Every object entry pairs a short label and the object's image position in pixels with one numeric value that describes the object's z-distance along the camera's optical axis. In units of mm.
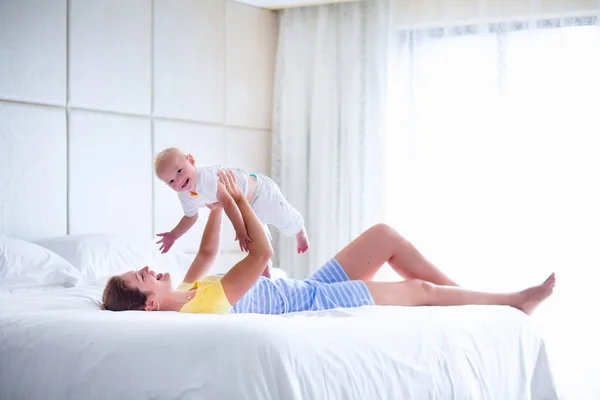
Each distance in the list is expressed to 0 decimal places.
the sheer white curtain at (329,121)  5195
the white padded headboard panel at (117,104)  3812
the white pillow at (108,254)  3561
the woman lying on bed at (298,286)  2557
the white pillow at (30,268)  3148
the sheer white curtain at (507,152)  4578
